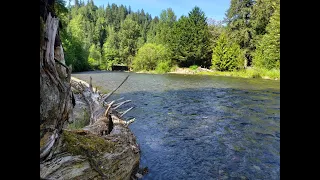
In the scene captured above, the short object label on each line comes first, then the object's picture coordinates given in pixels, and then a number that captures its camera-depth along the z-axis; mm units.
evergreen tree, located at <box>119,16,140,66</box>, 81500
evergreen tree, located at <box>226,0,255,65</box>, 49438
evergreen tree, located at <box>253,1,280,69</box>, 35906
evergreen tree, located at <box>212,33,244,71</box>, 45688
